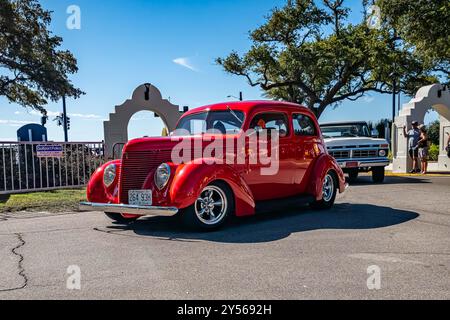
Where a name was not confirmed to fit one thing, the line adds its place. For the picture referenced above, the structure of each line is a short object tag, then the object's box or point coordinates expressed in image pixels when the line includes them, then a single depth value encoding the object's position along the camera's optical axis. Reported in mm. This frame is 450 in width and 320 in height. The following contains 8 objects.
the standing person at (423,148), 14008
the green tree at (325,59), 24069
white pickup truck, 11828
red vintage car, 5324
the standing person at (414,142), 14203
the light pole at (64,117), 27844
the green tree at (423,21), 13211
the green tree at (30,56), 21125
